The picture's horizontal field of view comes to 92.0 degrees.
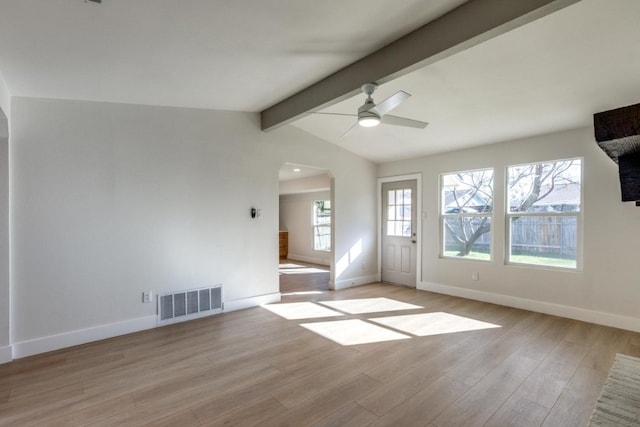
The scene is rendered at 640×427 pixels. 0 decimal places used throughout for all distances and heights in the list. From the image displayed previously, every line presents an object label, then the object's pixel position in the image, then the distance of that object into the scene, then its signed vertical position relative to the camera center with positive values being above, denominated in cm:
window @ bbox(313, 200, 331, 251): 893 -27
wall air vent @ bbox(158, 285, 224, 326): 384 -115
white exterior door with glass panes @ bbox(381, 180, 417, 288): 586 -30
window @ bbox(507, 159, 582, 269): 412 +7
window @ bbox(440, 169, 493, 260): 496 +7
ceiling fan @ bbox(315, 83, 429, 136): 270 +98
